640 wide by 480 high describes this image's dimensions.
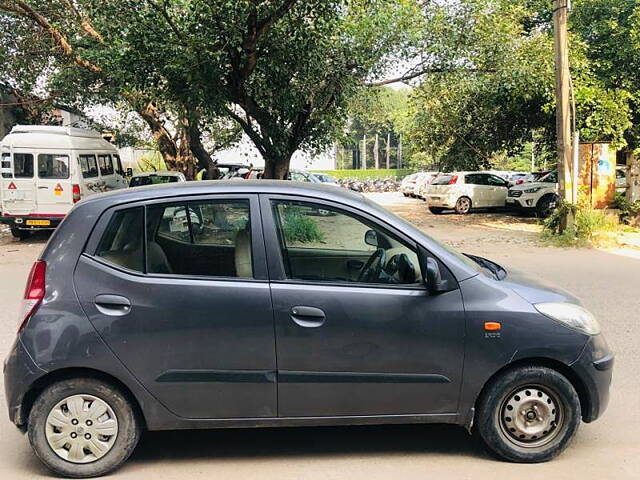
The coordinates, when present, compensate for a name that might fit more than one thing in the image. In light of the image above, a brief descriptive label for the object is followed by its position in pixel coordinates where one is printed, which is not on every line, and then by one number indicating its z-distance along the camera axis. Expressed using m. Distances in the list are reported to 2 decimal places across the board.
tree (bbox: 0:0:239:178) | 12.73
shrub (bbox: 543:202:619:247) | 12.58
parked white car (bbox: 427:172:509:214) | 21.12
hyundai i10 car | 3.24
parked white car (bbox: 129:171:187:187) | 15.16
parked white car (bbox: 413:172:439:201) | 30.22
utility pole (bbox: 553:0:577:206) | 12.07
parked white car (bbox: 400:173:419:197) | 33.12
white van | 13.44
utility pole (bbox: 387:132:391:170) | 74.56
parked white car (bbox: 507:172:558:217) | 19.36
